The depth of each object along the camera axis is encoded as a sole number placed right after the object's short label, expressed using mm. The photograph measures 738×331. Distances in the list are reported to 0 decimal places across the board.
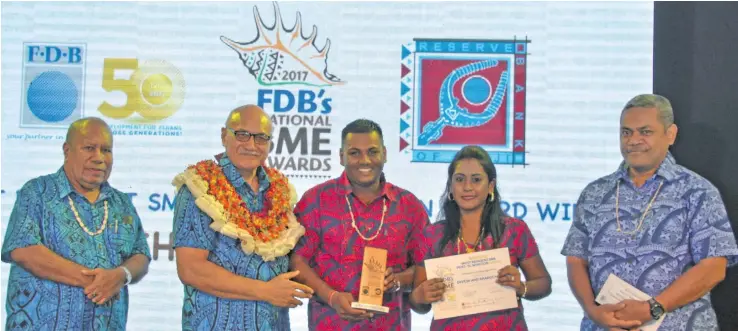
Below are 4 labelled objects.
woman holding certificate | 3539
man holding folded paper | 3377
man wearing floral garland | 3418
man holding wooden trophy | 3805
